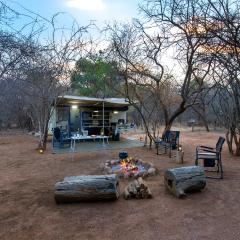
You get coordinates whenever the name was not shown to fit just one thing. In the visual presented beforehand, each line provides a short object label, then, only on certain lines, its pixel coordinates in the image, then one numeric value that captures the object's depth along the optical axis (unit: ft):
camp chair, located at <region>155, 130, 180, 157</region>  31.32
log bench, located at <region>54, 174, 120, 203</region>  15.24
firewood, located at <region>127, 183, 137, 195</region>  16.19
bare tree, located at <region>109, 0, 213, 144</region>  33.27
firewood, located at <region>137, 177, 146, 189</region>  16.29
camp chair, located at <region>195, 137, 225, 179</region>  21.10
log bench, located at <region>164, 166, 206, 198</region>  16.16
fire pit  20.82
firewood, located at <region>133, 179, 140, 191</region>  16.24
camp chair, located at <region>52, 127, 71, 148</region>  38.09
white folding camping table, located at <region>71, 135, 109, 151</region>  32.58
